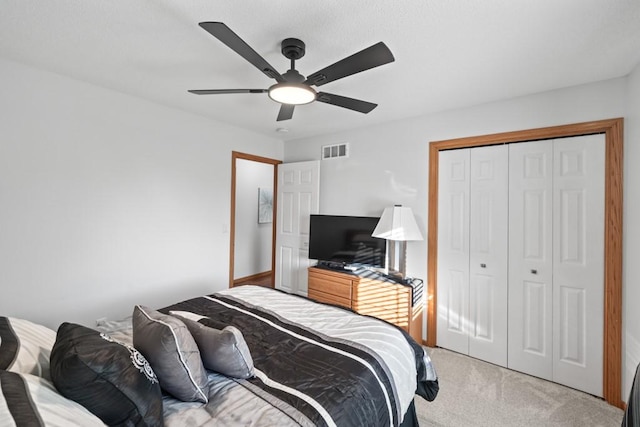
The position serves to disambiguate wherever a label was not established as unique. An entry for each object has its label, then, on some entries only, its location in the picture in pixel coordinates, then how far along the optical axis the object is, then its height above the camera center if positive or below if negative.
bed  0.90 -0.69
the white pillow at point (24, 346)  1.05 -0.53
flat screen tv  3.37 -0.28
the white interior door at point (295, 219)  4.11 -0.01
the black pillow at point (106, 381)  0.89 -0.53
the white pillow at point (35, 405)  0.72 -0.52
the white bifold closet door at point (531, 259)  2.57 -0.34
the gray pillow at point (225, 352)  1.29 -0.61
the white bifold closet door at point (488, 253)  2.77 -0.31
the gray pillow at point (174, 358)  1.13 -0.57
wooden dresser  2.90 -0.84
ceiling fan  1.40 +0.84
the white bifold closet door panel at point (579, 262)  2.35 -0.33
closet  2.39 -0.32
